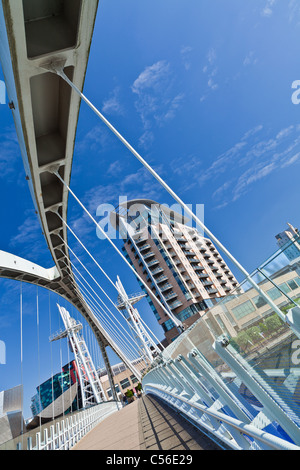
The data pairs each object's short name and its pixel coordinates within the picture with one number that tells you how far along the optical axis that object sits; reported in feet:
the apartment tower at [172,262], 182.60
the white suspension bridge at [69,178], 8.03
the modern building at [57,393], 177.76
